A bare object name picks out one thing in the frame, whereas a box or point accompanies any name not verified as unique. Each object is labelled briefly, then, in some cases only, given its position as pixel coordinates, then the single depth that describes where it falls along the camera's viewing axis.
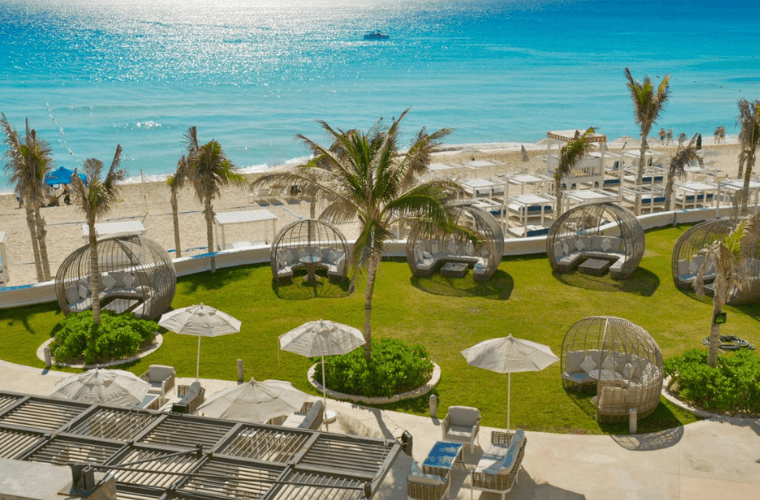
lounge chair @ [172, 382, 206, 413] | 17.39
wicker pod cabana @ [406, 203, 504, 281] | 27.19
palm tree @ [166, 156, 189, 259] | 29.00
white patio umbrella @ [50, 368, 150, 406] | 15.84
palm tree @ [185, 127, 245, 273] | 28.59
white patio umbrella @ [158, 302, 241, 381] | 18.83
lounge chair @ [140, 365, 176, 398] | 19.08
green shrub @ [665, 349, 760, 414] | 18.06
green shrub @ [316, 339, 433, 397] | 19.22
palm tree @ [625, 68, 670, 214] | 35.72
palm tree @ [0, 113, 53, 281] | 25.88
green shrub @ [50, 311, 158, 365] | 21.16
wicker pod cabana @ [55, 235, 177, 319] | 23.62
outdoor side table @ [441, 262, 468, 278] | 27.66
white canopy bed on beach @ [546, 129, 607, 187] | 41.47
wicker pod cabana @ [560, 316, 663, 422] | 17.70
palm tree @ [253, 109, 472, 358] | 18.48
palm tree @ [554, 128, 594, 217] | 30.98
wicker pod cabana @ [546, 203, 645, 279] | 27.16
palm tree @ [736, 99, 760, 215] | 30.98
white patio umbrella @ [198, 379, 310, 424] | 15.23
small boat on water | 185.25
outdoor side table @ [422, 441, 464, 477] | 14.62
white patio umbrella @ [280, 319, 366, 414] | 17.91
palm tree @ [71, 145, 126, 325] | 21.20
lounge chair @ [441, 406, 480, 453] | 16.53
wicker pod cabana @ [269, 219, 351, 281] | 27.11
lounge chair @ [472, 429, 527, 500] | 14.41
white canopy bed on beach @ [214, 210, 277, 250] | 31.56
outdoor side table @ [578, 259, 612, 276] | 27.72
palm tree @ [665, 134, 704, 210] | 36.78
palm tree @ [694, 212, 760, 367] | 18.66
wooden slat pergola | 10.88
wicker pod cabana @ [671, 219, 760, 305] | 24.78
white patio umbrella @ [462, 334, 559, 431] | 16.80
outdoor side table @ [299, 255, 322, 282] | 27.44
